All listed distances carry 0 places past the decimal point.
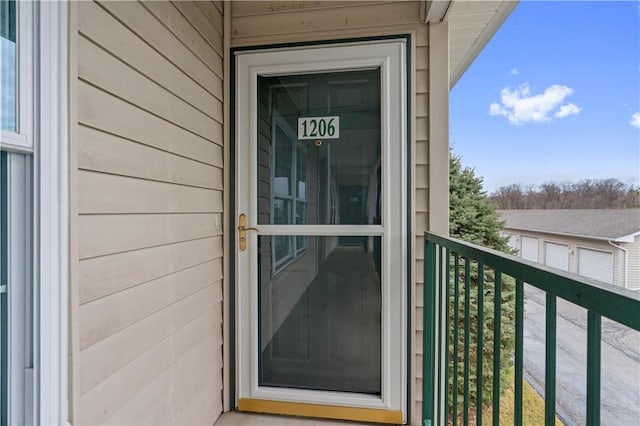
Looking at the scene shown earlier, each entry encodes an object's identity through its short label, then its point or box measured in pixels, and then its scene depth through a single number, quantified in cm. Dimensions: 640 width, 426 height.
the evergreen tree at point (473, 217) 305
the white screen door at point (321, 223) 194
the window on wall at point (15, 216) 80
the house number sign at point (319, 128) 200
